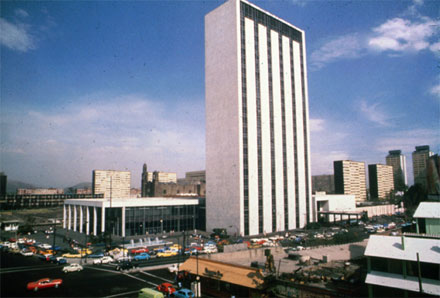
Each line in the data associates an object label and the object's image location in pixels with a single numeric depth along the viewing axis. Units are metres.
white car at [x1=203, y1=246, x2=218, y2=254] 61.37
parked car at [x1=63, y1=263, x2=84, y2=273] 44.44
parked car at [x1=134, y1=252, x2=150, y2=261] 55.20
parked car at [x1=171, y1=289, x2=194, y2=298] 32.68
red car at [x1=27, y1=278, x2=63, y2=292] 34.59
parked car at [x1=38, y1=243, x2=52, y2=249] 66.48
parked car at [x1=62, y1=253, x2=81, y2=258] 56.78
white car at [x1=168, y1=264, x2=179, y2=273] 44.62
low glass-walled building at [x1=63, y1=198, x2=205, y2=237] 81.88
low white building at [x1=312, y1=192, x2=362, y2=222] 108.69
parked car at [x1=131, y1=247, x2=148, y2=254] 59.62
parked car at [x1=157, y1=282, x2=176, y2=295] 34.34
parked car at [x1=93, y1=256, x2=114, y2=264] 52.16
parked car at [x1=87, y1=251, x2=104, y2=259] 56.16
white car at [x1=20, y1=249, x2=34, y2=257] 58.86
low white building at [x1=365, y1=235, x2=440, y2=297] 24.91
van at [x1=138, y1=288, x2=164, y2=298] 29.89
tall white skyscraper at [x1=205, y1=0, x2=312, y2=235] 85.19
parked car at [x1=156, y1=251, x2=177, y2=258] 59.00
